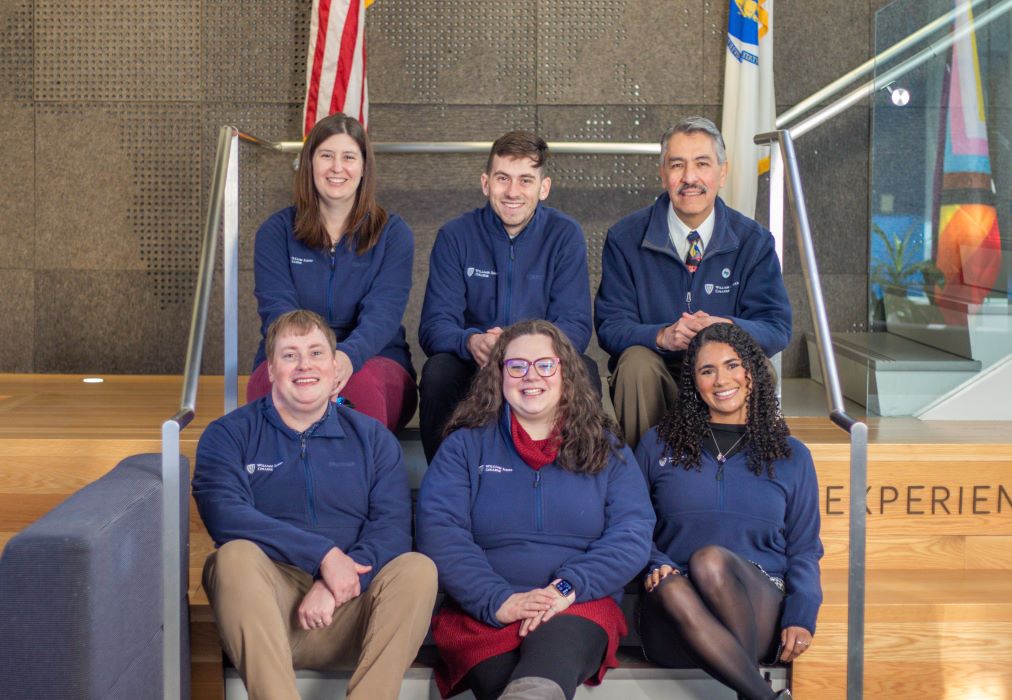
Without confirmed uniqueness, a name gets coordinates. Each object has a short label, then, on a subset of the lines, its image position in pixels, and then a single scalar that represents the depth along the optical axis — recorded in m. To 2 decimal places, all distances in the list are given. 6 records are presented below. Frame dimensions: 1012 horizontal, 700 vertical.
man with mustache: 3.17
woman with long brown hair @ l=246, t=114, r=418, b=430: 3.20
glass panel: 3.67
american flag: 4.44
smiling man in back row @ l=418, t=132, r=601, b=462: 3.19
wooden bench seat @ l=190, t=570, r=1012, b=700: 2.83
